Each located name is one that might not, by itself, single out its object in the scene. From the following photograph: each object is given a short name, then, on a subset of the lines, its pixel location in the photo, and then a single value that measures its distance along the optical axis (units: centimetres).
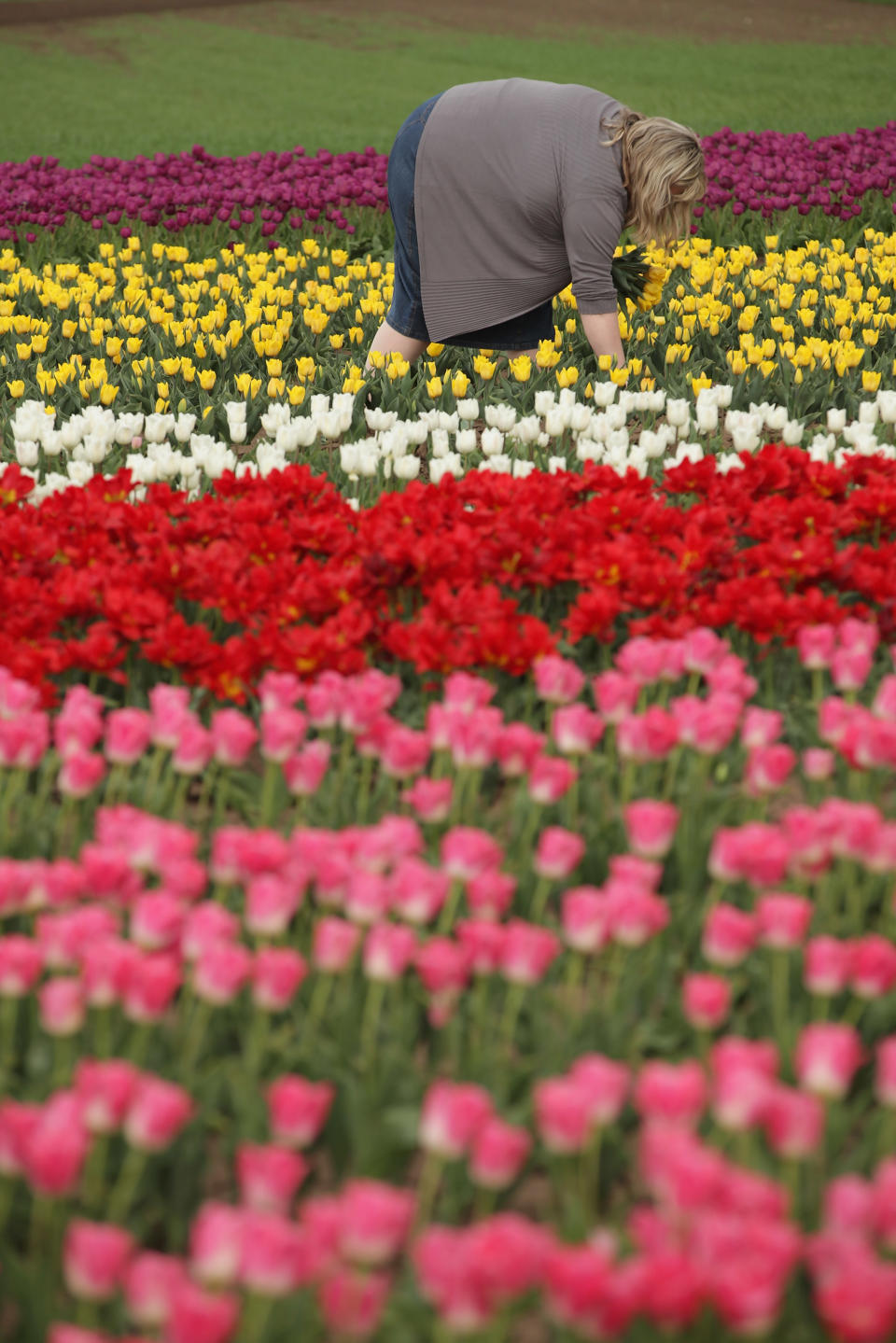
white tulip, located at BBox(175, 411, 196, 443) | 1907
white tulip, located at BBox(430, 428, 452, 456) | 1899
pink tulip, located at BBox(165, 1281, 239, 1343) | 841
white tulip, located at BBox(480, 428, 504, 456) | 1898
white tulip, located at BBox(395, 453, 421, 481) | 1882
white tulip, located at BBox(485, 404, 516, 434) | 1915
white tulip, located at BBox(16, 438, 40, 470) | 1885
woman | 1929
